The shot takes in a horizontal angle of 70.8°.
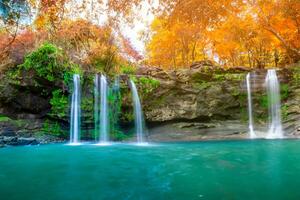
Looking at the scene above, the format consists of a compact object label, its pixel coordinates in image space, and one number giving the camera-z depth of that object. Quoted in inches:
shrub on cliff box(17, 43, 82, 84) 419.5
